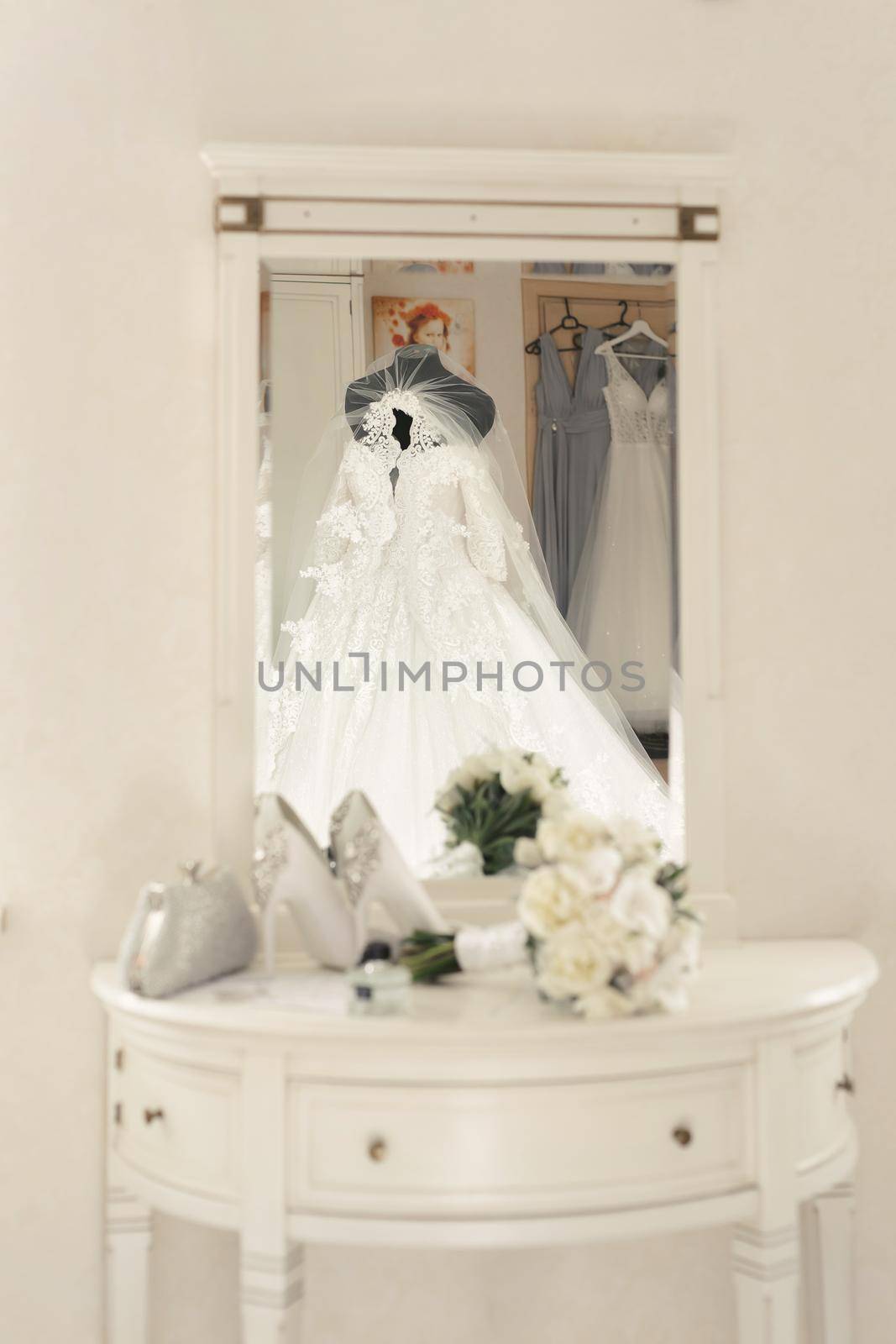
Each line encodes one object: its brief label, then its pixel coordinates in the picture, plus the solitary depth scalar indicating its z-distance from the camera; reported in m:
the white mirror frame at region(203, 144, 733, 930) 1.89
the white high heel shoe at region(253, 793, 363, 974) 1.64
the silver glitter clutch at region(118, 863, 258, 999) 1.54
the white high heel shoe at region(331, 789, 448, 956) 1.64
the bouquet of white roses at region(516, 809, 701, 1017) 1.42
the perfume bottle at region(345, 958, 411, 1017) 1.45
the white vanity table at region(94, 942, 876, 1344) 1.42
